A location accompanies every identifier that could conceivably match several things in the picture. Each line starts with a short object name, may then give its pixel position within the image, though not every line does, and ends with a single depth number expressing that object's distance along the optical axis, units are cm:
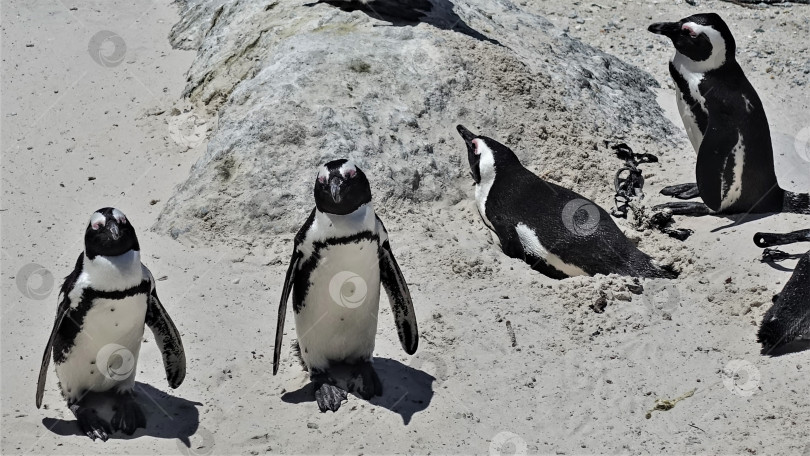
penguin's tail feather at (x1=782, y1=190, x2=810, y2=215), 678
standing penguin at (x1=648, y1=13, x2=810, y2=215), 682
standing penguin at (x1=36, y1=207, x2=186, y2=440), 432
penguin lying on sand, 590
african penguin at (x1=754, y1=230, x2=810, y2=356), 504
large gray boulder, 625
